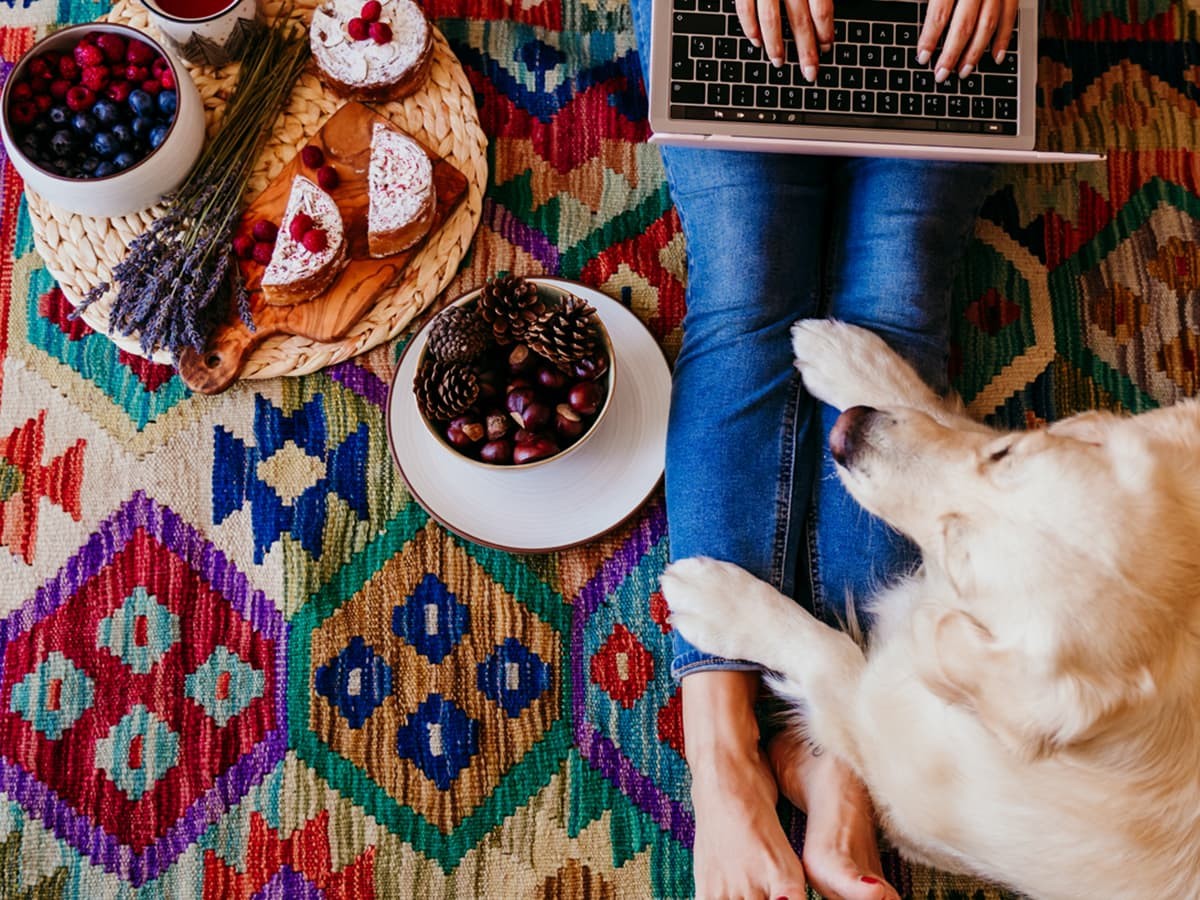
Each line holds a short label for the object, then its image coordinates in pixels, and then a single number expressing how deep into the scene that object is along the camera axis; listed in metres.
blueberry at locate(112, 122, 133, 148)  1.29
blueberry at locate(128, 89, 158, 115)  1.28
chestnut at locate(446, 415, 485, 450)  1.19
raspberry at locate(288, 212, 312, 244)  1.32
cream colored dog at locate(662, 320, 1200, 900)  0.87
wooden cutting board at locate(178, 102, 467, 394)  1.37
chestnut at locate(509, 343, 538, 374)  1.20
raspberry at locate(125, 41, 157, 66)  1.30
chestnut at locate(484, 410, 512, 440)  1.20
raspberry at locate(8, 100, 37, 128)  1.26
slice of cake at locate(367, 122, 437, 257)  1.34
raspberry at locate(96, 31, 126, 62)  1.30
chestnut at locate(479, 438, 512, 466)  1.20
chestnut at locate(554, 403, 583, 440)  1.21
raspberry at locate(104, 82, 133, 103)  1.29
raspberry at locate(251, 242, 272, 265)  1.37
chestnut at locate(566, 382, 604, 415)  1.21
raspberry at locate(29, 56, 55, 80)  1.28
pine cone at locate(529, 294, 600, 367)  1.18
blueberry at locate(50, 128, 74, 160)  1.27
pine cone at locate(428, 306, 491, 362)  1.17
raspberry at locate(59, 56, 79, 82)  1.29
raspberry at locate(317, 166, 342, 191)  1.38
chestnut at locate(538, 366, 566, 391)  1.20
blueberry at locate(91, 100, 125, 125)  1.27
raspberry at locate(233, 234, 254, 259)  1.38
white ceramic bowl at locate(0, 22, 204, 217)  1.25
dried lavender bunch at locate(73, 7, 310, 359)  1.33
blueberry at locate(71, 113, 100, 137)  1.28
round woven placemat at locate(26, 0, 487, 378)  1.38
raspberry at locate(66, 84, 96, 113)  1.27
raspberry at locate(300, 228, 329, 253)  1.32
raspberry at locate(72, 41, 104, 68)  1.29
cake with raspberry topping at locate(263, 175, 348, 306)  1.32
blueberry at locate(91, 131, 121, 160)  1.28
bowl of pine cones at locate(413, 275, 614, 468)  1.18
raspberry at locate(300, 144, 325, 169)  1.39
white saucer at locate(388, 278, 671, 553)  1.35
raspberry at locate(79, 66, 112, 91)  1.28
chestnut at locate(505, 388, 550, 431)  1.19
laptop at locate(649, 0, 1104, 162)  1.17
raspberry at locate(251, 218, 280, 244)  1.37
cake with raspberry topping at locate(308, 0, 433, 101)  1.37
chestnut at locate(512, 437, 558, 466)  1.20
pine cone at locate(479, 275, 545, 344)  1.20
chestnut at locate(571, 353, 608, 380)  1.21
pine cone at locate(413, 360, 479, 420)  1.18
